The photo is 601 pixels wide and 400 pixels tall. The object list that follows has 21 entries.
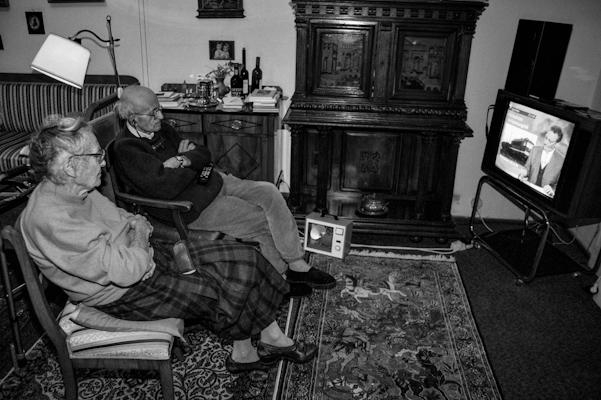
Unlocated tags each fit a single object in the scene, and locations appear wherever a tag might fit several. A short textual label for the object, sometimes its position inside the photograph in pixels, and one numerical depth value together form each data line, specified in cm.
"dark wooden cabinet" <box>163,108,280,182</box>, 396
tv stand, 345
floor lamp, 317
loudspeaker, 362
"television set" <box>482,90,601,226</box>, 313
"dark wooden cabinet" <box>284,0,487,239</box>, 362
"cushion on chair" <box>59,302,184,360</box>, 201
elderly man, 278
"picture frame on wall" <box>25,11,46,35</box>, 446
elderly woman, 189
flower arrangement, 422
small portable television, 366
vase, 423
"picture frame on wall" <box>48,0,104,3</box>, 433
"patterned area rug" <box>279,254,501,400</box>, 256
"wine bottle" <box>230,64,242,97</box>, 415
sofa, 447
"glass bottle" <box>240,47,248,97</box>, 424
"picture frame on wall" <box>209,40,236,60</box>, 432
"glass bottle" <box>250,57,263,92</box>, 429
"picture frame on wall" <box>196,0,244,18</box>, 421
